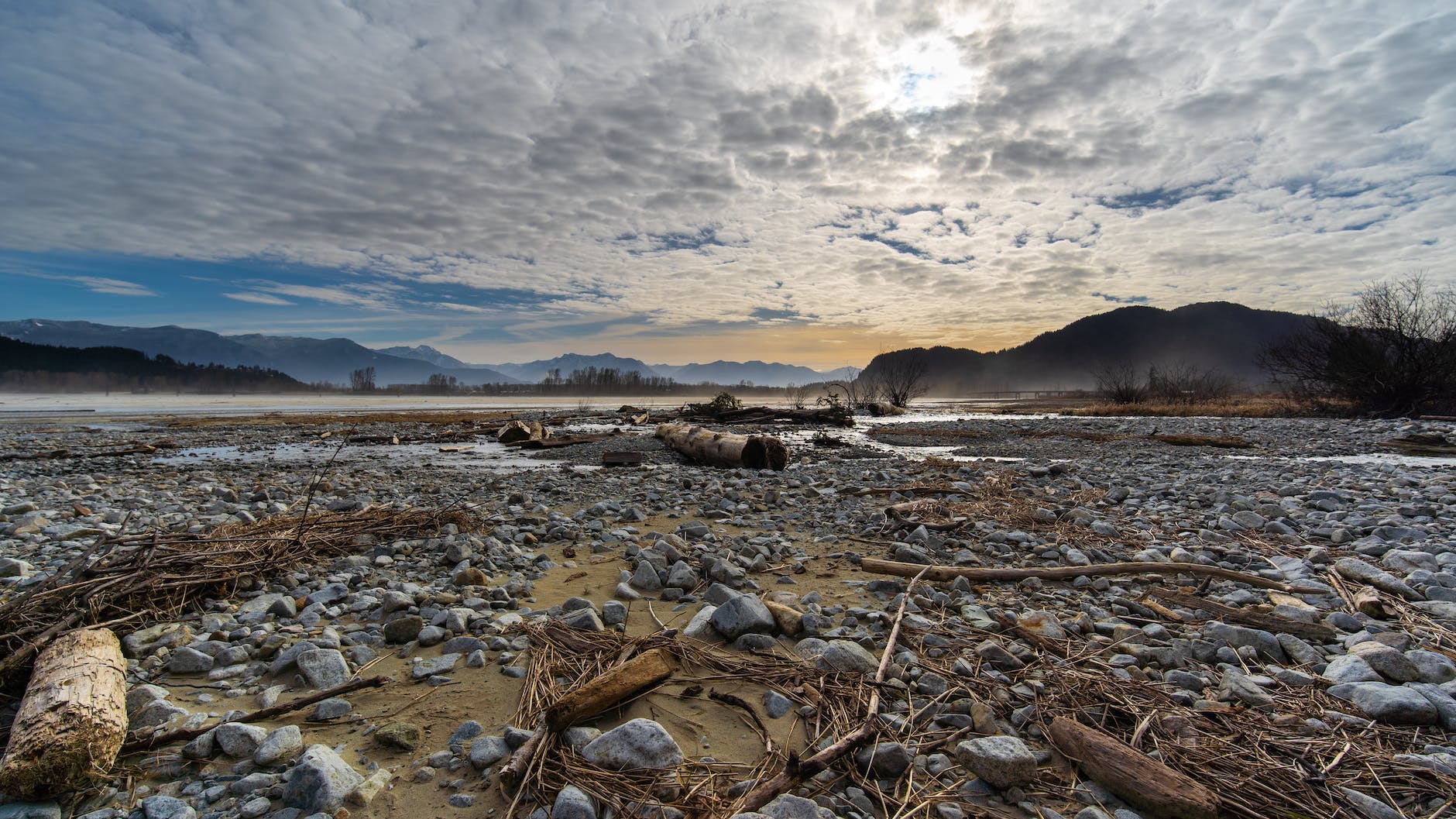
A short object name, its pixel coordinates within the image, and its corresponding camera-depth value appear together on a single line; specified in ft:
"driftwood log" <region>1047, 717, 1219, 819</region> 6.64
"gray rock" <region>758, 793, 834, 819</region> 6.42
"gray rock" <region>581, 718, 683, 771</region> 7.57
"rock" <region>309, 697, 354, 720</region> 8.78
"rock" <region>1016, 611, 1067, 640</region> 11.68
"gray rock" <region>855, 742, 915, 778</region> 7.58
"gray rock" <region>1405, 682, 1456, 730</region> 8.03
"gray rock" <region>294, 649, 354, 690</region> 9.81
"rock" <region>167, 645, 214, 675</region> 9.98
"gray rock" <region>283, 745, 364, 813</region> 6.72
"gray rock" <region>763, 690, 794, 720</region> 9.21
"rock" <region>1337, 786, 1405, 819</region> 6.42
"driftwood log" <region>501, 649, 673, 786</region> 7.52
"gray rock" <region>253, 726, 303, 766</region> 7.58
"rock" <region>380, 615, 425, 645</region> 11.75
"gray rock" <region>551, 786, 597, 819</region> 6.61
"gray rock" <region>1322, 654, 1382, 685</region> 9.27
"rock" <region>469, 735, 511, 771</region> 7.79
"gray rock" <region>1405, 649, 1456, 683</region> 9.16
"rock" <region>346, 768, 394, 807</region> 6.93
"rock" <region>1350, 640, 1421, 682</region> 9.30
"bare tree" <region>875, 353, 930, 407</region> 148.25
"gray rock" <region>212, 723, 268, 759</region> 7.67
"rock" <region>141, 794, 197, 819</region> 6.40
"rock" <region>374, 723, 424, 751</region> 8.12
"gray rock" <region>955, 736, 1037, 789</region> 7.27
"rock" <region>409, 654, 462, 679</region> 10.36
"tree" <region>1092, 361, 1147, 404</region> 121.60
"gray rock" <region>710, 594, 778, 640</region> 11.76
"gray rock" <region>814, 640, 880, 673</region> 10.30
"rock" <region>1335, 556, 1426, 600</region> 12.94
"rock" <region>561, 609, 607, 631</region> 12.19
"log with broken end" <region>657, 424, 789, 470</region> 39.11
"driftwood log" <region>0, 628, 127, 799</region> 6.40
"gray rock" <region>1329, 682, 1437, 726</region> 8.07
